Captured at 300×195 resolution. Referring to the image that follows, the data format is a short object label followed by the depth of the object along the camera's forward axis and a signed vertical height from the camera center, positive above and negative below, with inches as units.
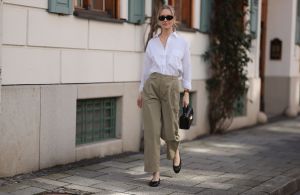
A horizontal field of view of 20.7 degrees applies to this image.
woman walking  344.2 -15.5
